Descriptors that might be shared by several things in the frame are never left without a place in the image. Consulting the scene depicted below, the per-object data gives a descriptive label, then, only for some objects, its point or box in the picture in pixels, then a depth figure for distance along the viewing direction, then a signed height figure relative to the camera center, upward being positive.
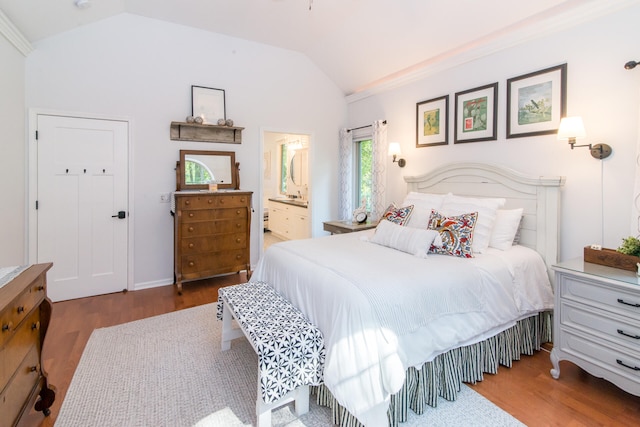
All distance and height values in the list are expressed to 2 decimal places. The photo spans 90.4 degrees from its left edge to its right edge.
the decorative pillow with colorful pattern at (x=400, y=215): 3.07 -0.08
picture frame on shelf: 4.09 +1.34
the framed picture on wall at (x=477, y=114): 3.19 +0.98
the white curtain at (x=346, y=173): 5.22 +0.56
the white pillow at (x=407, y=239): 2.44 -0.26
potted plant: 2.01 -0.31
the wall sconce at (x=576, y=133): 2.38 +0.56
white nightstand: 1.83 -0.71
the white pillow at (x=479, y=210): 2.64 -0.02
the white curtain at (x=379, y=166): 4.55 +0.60
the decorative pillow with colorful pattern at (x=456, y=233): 2.43 -0.21
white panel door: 3.40 +0.01
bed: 1.61 -0.53
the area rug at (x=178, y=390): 1.80 -1.18
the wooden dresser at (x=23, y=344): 1.33 -0.68
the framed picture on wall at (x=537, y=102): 2.68 +0.94
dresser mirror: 4.05 +0.48
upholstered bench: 1.63 -0.78
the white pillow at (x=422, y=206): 3.01 +0.01
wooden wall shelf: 3.99 +0.96
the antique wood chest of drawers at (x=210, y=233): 3.71 -0.34
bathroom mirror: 6.98 +0.83
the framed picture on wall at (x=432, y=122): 3.68 +1.03
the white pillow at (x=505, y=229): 2.68 -0.18
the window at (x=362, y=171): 5.18 +0.60
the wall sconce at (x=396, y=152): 4.18 +0.73
